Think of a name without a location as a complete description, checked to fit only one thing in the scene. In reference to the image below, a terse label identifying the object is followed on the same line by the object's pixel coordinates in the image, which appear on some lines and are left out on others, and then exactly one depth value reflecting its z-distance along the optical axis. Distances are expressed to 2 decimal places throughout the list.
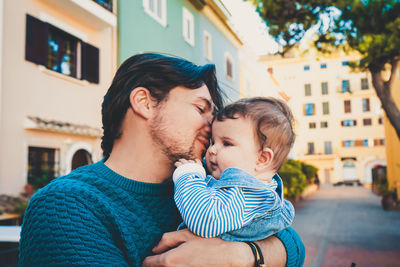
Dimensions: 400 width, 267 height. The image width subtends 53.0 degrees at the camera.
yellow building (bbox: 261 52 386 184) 50.16
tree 8.06
